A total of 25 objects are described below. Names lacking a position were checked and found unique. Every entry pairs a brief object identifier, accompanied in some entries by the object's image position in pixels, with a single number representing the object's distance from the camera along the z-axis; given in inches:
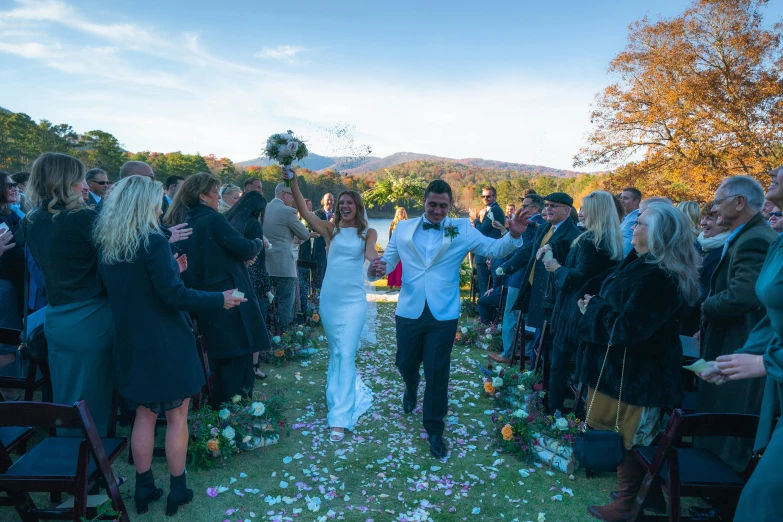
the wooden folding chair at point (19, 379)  144.9
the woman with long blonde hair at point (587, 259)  169.6
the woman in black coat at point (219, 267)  167.6
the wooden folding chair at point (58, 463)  89.6
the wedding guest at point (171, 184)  283.7
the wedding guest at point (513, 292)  249.8
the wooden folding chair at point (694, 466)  96.0
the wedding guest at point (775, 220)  192.7
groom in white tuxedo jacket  169.9
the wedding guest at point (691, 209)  231.3
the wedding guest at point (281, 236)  272.4
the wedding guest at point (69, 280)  122.6
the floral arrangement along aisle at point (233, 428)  154.0
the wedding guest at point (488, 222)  340.5
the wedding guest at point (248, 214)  211.8
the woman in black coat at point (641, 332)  122.5
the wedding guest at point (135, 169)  218.8
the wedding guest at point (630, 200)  285.0
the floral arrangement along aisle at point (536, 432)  159.6
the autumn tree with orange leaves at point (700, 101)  658.2
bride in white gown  187.0
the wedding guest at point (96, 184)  215.6
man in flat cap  204.1
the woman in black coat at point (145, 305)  116.1
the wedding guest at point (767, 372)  70.6
